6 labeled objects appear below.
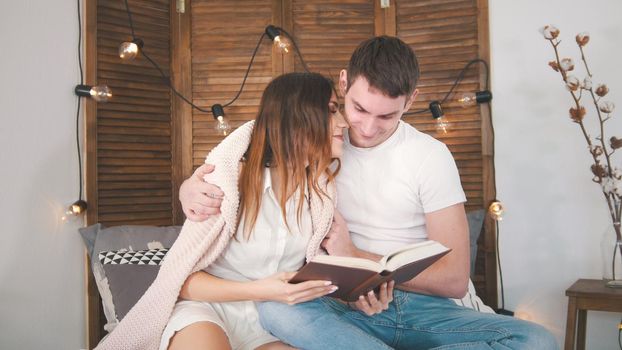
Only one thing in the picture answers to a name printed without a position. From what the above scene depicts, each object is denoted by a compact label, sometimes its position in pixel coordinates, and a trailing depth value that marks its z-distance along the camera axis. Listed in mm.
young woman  1494
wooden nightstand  2176
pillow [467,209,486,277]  2588
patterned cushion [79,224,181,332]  2184
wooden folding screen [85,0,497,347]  2705
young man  1415
